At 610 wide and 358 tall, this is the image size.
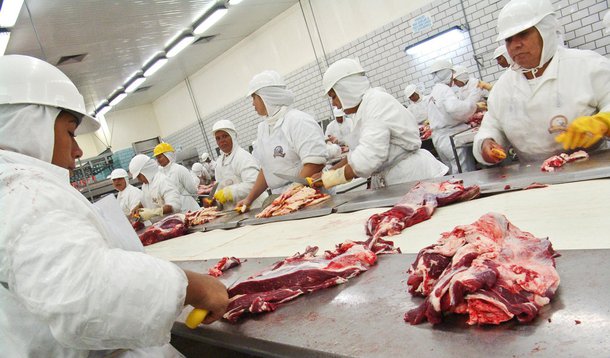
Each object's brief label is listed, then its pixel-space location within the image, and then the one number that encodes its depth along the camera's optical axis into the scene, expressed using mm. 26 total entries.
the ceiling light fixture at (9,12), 6356
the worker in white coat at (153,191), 7336
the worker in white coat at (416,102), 9883
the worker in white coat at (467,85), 8273
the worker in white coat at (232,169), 5949
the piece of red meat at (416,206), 2408
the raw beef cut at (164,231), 5000
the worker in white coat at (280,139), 4867
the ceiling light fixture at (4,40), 7441
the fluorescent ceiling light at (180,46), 10930
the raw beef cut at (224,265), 2582
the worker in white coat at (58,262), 1216
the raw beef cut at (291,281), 1787
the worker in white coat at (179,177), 7840
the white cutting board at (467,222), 1728
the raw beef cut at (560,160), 2680
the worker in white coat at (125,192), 8805
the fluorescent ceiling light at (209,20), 9595
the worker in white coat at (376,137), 3984
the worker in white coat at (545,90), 2930
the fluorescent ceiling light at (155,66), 12248
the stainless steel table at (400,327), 1047
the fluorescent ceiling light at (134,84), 13830
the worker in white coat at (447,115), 7809
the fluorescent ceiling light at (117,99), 15172
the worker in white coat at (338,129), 10453
